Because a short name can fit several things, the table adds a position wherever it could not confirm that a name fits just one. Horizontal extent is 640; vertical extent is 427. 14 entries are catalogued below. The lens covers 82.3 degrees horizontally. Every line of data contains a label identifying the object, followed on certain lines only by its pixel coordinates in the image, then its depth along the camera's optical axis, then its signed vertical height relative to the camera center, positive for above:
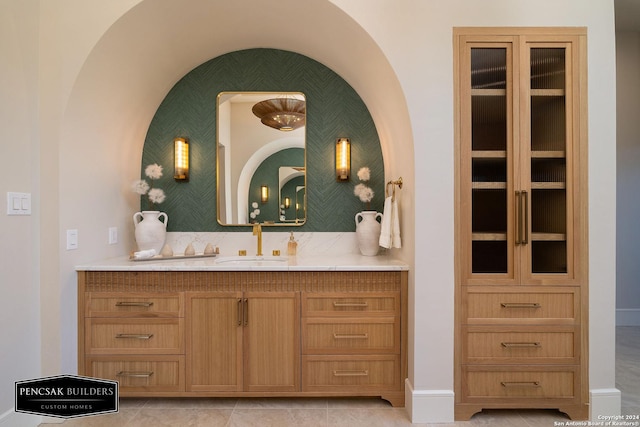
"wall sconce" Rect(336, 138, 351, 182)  2.92 +0.45
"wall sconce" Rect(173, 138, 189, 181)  2.91 +0.45
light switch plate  1.95 +0.07
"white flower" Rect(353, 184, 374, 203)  2.84 +0.17
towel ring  2.48 +0.21
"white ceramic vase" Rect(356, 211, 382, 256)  2.74 -0.14
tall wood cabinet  2.14 -0.16
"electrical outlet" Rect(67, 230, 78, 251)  2.19 -0.15
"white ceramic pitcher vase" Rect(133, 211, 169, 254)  2.69 -0.12
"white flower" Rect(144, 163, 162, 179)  2.81 +0.34
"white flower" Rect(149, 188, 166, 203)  2.83 +0.15
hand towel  2.45 -0.08
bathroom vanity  2.24 -0.70
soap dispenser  2.86 -0.26
